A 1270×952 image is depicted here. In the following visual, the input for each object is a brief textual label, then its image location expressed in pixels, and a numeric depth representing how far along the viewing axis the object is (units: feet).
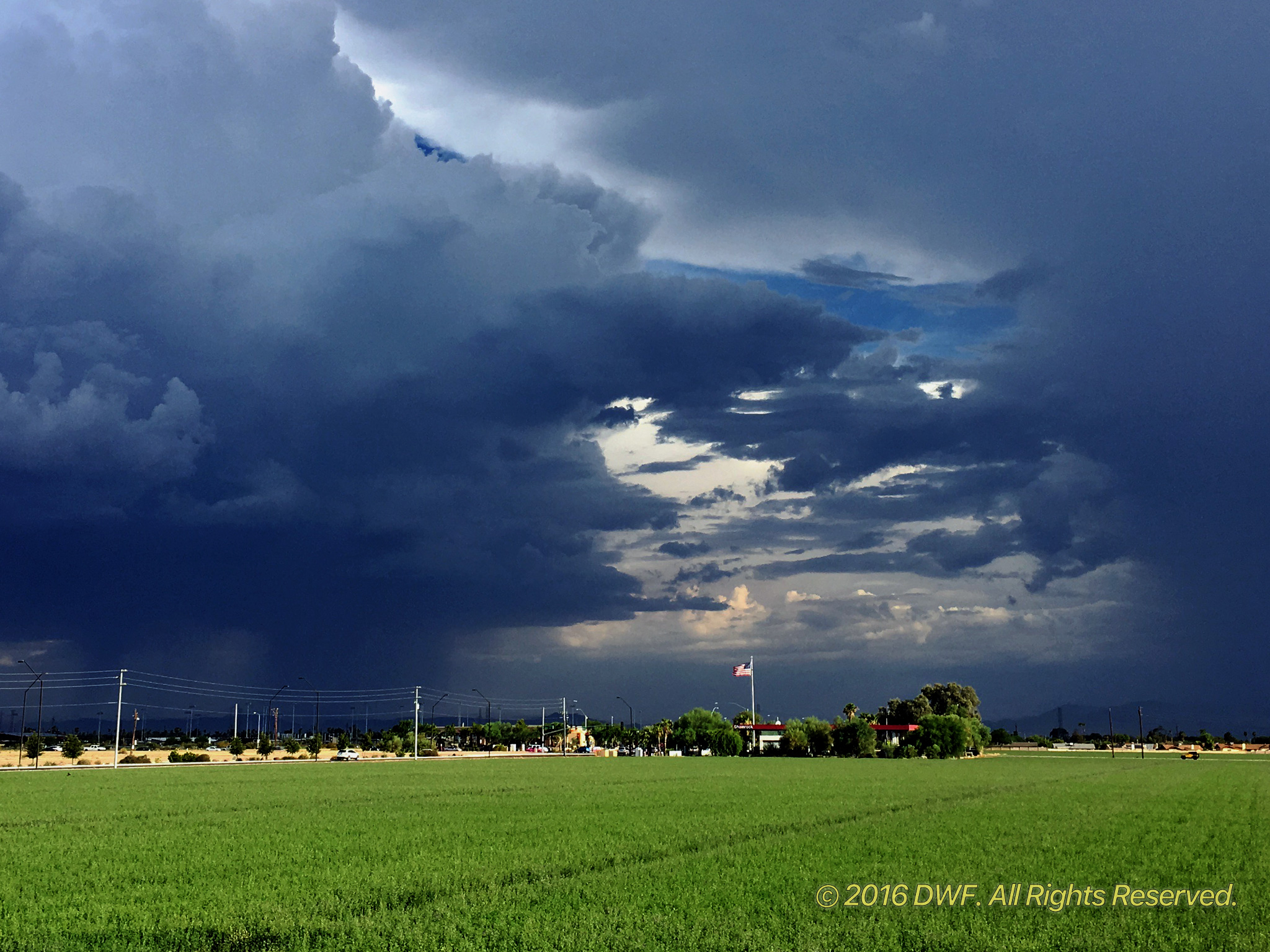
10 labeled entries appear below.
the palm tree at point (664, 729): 618.85
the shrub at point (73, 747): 478.18
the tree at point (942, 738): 505.25
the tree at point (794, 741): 536.83
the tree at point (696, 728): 591.78
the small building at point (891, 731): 558.03
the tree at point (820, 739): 531.50
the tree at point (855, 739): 515.91
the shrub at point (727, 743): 559.38
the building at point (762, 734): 588.91
